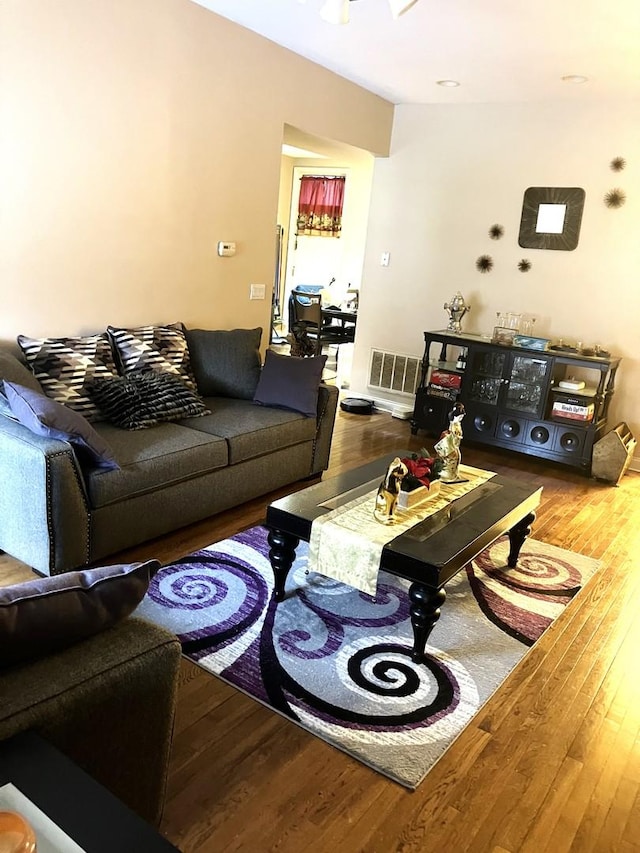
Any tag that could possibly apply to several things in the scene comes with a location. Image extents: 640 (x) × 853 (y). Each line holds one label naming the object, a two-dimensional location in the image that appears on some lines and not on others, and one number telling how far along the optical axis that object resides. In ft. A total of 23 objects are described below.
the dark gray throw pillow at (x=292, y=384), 12.82
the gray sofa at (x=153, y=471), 8.49
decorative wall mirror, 16.46
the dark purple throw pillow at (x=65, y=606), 3.99
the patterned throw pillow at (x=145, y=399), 10.77
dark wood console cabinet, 15.60
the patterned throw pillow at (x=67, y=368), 10.46
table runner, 7.73
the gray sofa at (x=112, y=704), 3.88
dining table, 23.25
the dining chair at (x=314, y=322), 23.27
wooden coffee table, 7.48
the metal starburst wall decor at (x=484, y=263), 17.95
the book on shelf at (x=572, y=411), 15.51
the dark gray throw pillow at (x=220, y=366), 13.28
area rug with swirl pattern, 6.84
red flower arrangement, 8.84
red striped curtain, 29.94
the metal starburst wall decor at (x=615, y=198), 15.74
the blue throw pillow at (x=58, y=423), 8.46
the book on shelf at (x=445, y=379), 17.53
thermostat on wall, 14.46
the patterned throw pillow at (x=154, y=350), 11.90
